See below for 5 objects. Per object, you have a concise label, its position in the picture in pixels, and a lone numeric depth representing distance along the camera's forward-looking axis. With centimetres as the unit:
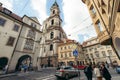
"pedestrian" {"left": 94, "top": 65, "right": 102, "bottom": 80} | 785
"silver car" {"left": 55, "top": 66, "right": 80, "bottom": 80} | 1159
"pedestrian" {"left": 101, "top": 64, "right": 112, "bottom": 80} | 701
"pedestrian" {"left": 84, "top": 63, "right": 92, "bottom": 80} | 891
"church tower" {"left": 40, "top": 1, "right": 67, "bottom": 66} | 4119
